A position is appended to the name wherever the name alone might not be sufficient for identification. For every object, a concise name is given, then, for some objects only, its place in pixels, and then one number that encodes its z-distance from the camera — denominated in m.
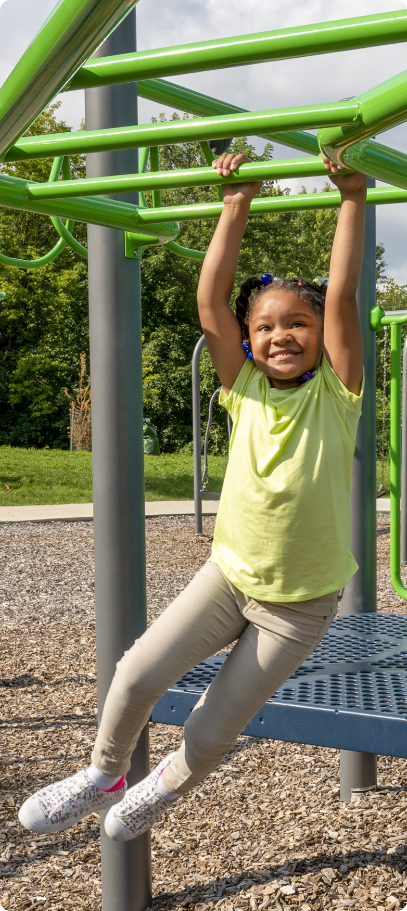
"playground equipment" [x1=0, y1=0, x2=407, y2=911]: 1.06
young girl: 1.75
